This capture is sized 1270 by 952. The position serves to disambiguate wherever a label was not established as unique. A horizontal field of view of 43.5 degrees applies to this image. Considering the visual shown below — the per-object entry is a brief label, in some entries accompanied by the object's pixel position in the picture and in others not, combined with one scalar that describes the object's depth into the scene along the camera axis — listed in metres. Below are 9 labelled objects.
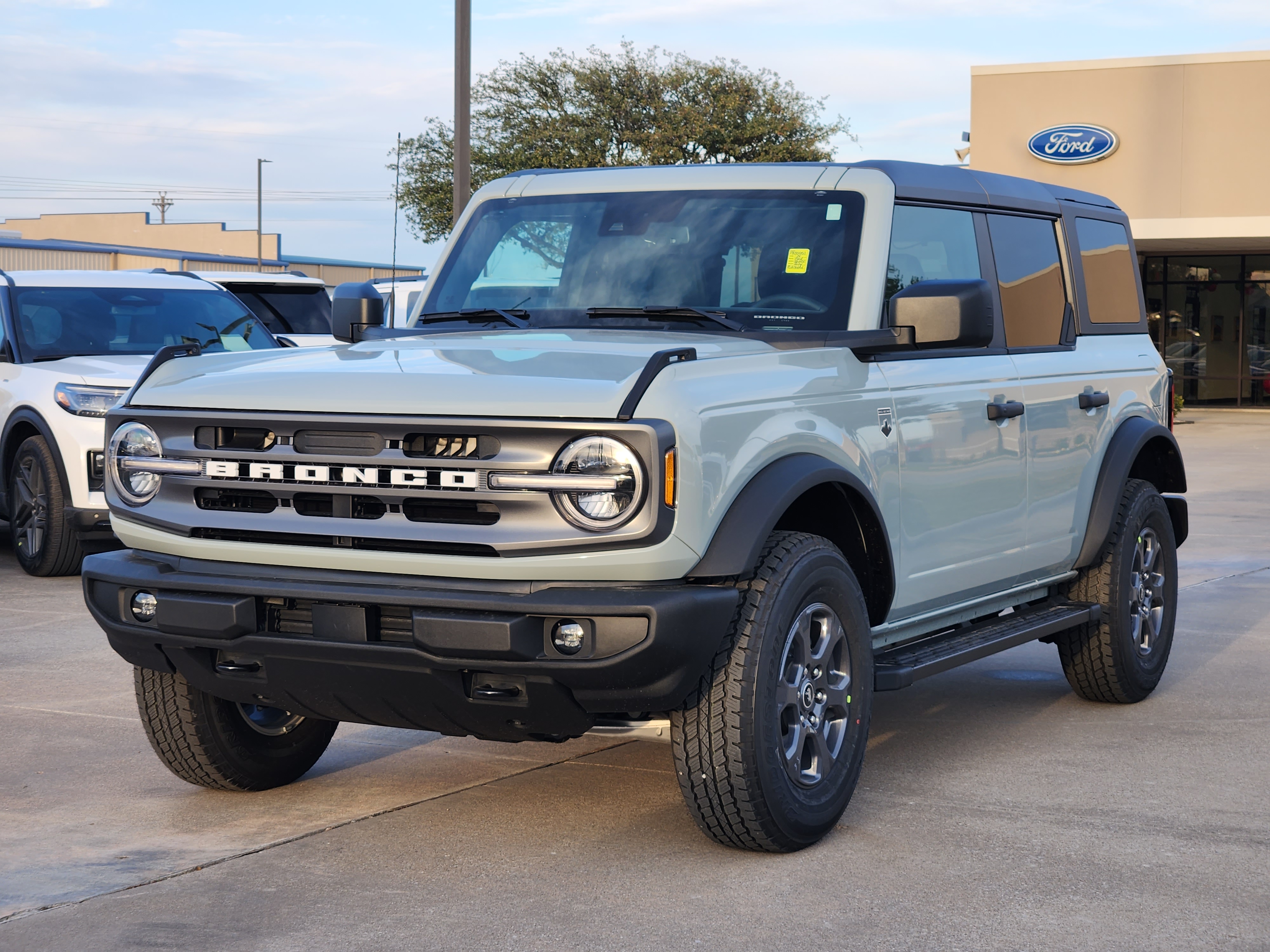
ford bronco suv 3.93
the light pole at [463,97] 15.39
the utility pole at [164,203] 110.12
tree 40.09
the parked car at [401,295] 17.42
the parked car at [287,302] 15.26
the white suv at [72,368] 9.78
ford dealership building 29.80
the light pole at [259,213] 76.56
